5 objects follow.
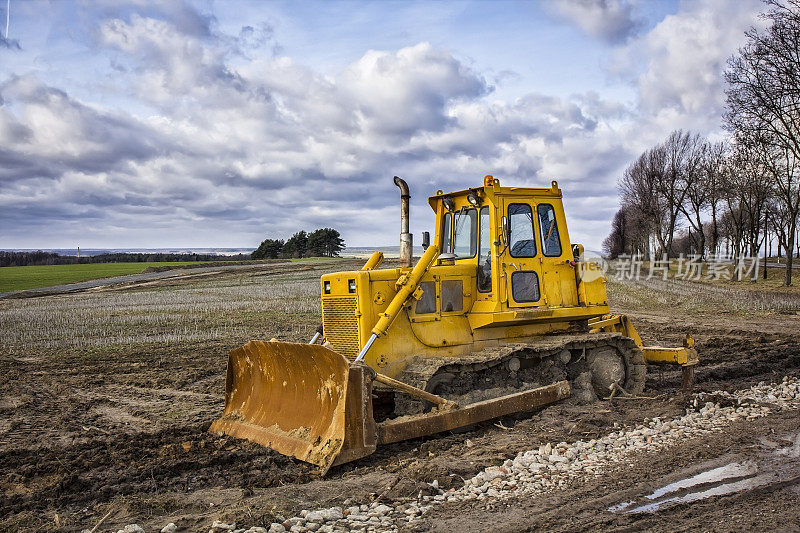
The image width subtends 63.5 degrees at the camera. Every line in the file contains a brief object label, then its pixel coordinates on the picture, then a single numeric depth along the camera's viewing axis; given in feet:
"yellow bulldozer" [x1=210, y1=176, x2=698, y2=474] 25.29
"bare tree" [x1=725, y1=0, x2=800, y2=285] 88.63
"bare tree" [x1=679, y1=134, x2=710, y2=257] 171.94
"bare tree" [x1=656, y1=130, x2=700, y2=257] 181.47
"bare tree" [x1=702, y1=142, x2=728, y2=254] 139.03
